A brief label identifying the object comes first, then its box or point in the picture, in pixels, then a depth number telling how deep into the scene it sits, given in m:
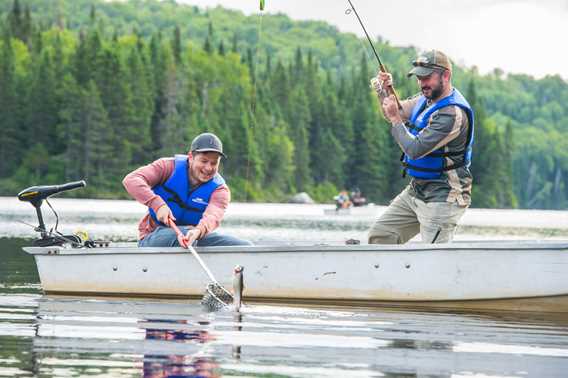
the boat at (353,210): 63.38
